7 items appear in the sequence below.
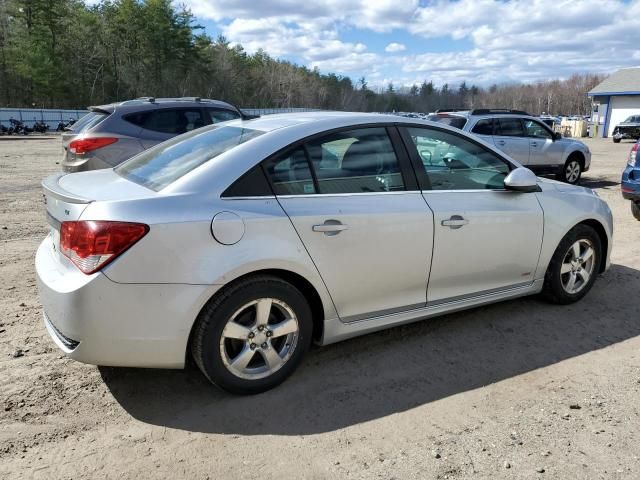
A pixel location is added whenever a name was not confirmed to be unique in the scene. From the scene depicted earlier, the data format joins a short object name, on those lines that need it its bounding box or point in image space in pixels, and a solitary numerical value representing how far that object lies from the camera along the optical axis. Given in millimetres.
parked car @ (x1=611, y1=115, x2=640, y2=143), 32781
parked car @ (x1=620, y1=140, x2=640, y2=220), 7712
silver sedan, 2754
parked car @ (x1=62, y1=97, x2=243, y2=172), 7754
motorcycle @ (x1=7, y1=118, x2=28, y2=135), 35188
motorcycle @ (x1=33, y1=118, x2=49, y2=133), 38638
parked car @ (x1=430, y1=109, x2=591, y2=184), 11312
